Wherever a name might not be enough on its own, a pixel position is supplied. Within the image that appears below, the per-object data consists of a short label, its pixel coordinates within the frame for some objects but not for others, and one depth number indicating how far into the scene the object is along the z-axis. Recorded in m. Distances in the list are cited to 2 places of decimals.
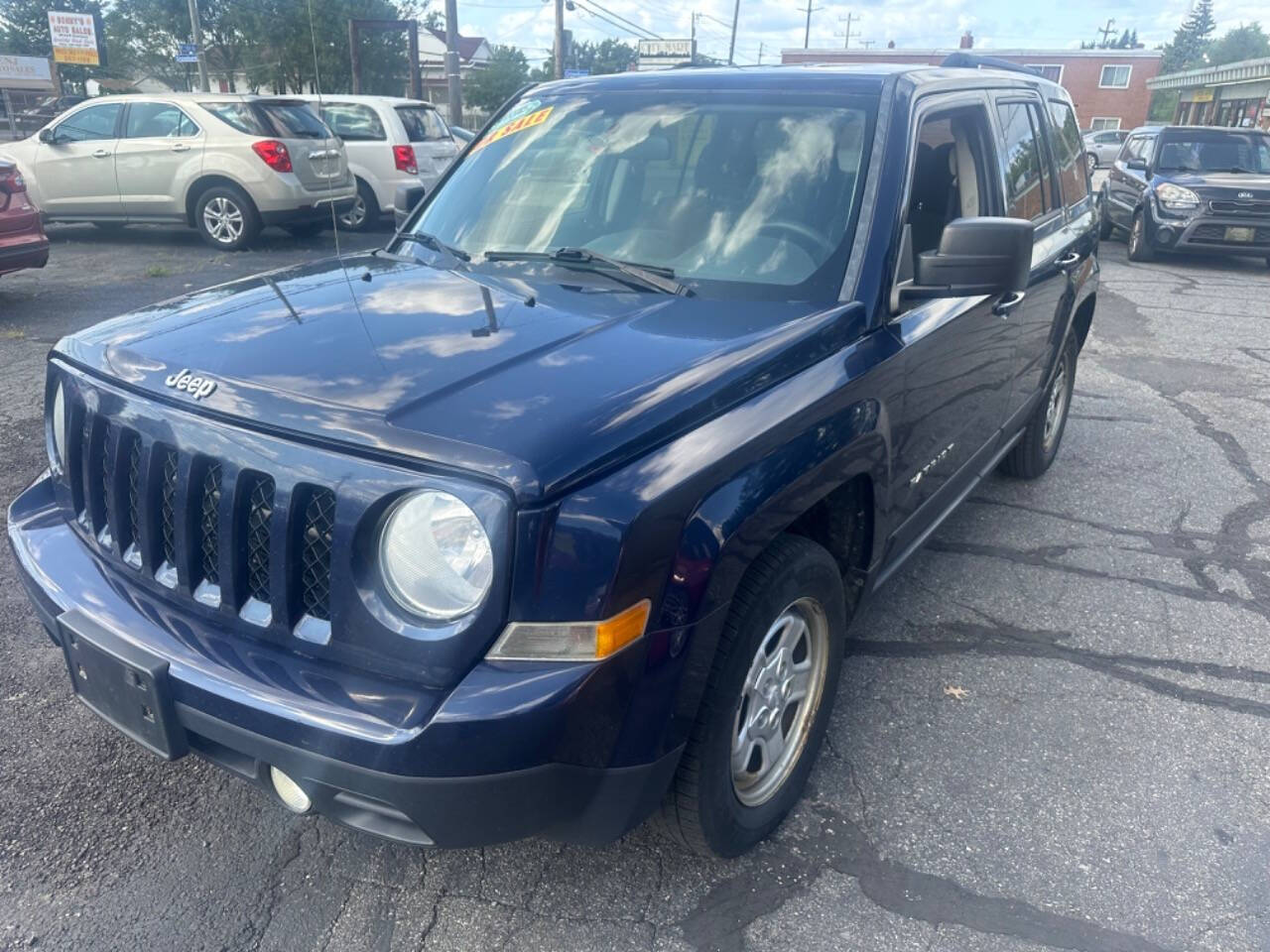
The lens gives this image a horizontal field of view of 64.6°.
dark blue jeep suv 1.87
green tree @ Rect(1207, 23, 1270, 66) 117.88
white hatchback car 12.70
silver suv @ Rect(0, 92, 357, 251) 11.12
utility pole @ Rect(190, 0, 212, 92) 25.50
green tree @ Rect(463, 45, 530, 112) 50.47
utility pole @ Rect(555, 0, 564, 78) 32.72
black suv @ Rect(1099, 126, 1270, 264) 12.10
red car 7.53
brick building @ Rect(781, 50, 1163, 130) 58.66
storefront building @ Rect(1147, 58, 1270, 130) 28.88
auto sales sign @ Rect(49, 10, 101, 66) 28.48
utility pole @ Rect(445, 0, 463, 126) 20.80
